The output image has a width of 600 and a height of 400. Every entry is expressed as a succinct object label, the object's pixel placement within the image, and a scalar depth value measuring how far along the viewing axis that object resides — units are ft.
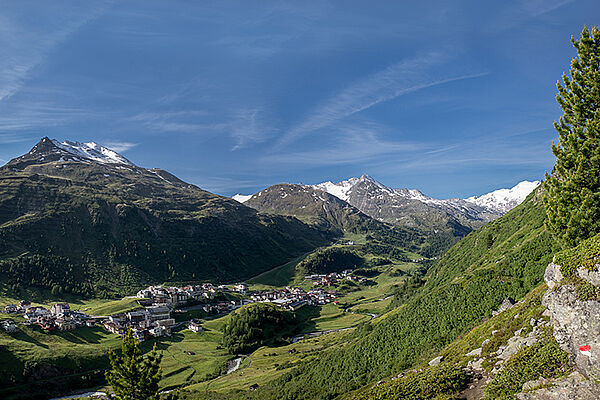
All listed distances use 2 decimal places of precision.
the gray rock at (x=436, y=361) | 104.80
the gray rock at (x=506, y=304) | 127.25
